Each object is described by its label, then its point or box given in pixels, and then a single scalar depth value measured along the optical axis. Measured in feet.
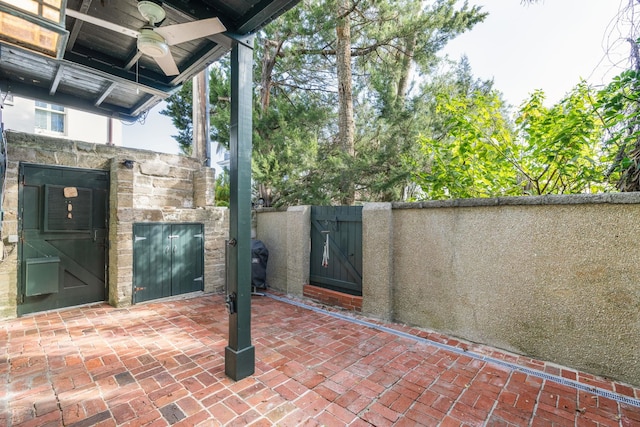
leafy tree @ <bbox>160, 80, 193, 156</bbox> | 27.89
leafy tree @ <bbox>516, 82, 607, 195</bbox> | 10.02
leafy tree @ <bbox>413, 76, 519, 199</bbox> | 12.70
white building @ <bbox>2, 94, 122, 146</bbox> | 25.38
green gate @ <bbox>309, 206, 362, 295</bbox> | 13.85
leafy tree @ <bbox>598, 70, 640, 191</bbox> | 8.21
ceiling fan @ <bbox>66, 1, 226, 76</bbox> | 7.25
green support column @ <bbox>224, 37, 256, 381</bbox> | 7.71
